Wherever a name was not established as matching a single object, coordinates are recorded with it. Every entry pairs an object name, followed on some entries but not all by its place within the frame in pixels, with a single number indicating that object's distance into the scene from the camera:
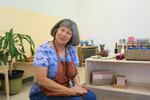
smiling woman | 1.45
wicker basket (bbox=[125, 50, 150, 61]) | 1.90
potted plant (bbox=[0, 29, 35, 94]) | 2.68
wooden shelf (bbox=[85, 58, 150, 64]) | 1.90
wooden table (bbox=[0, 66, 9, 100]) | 2.55
